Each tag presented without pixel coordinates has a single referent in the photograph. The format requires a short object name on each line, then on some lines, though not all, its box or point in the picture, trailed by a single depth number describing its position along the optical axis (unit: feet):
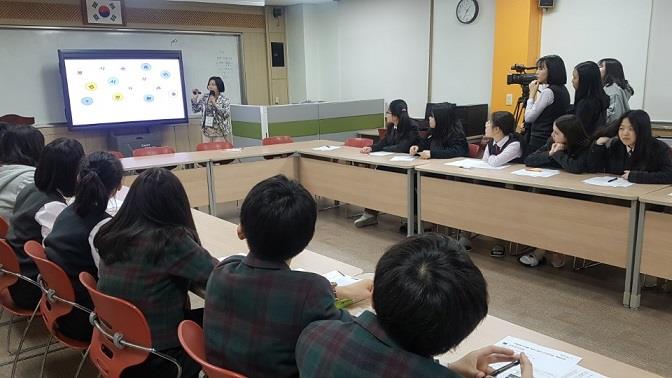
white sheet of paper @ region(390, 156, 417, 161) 15.13
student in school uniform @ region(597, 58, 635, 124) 14.23
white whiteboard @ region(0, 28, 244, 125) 21.93
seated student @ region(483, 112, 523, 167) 13.25
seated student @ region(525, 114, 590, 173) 11.80
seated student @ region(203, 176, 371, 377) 4.12
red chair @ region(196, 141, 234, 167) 19.04
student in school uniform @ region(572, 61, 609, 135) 12.59
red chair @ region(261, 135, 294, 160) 20.17
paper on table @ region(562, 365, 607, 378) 4.20
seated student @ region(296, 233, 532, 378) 3.07
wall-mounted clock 22.03
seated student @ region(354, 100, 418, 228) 16.62
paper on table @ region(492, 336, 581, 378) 4.26
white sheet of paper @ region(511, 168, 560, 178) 11.85
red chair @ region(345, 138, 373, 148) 18.49
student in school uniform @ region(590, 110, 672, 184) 10.53
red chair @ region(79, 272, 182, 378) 5.13
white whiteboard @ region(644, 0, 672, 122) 16.80
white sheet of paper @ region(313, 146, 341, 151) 18.25
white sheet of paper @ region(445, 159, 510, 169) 13.24
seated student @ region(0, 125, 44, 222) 9.91
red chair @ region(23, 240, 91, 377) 6.35
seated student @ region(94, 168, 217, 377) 5.64
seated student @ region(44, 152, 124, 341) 6.71
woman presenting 22.43
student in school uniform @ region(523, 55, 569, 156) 13.42
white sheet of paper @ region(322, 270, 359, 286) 6.36
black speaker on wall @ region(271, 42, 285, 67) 29.71
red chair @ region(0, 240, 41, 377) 7.46
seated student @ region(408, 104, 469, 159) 15.19
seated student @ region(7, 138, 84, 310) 8.01
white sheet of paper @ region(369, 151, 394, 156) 16.23
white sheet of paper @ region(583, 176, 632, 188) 10.52
